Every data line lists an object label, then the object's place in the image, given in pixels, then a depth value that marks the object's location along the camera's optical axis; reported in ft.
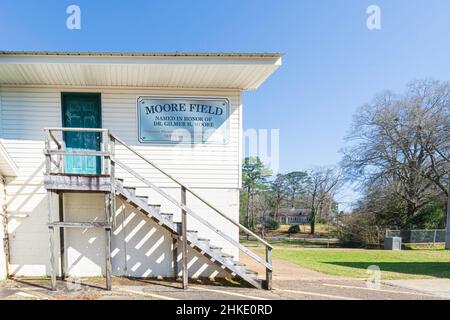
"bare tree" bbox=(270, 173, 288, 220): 176.76
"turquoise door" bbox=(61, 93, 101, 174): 25.85
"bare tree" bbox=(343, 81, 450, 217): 95.50
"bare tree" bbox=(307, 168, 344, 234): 152.25
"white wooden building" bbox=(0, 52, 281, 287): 24.79
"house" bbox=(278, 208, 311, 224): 194.49
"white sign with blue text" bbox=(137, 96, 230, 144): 26.04
